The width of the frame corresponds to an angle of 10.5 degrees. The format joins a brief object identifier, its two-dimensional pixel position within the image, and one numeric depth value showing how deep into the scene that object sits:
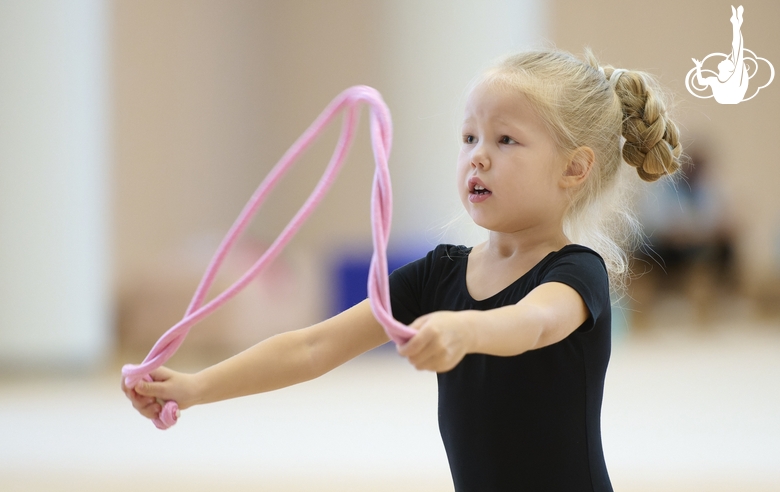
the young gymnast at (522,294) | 3.86
